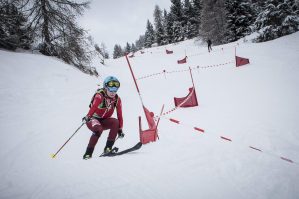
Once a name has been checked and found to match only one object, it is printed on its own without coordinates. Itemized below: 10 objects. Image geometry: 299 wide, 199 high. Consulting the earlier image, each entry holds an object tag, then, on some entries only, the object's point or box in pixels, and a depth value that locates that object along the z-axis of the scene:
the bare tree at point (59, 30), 14.27
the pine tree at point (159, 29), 66.94
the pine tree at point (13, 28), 12.29
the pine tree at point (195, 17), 57.38
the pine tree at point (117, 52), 109.21
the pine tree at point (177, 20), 58.59
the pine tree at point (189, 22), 58.41
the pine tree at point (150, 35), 79.50
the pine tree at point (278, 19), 19.53
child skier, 4.75
